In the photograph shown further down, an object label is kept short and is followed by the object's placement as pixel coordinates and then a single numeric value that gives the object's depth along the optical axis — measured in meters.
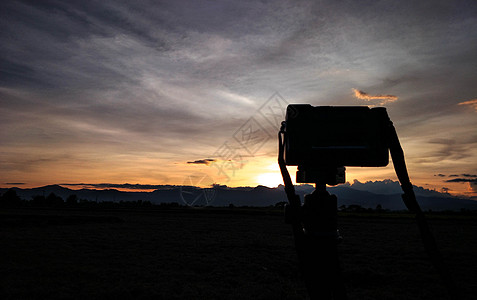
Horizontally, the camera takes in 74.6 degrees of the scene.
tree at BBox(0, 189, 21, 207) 83.76
